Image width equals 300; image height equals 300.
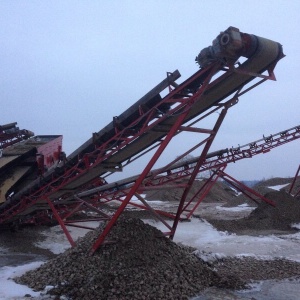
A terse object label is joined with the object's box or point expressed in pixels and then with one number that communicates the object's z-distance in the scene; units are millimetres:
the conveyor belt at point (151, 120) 6887
